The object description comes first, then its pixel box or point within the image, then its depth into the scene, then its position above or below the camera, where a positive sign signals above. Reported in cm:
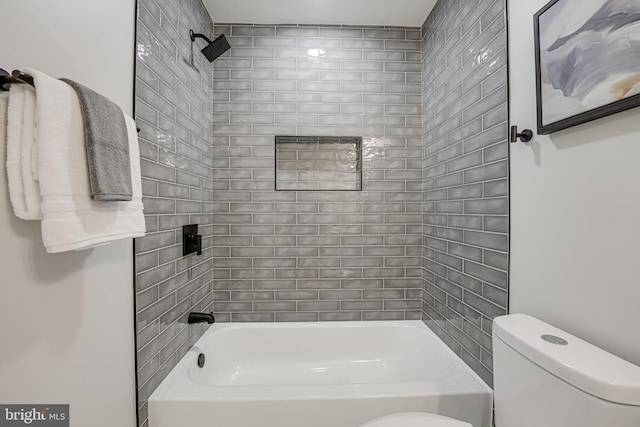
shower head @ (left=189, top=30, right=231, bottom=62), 183 +108
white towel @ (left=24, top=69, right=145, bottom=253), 69 +9
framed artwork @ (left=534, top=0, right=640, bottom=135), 75 +45
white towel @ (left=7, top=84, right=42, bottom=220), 68 +15
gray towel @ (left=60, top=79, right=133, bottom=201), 80 +20
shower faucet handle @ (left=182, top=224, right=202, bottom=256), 166 -17
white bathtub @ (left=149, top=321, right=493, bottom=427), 130 -92
